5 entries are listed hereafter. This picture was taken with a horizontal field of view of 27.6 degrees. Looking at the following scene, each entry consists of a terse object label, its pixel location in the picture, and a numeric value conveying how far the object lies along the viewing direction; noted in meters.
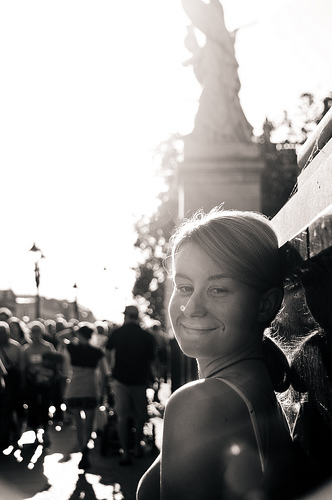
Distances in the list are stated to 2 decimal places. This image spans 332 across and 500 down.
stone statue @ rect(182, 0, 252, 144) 11.28
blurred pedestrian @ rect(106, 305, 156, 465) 9.16
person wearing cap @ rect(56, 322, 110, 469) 9.80
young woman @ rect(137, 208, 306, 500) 1.25
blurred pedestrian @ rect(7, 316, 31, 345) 12.48
